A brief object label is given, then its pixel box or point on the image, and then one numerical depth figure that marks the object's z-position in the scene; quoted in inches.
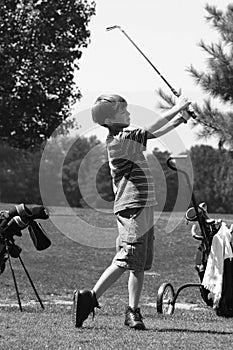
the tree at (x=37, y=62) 1362.6
